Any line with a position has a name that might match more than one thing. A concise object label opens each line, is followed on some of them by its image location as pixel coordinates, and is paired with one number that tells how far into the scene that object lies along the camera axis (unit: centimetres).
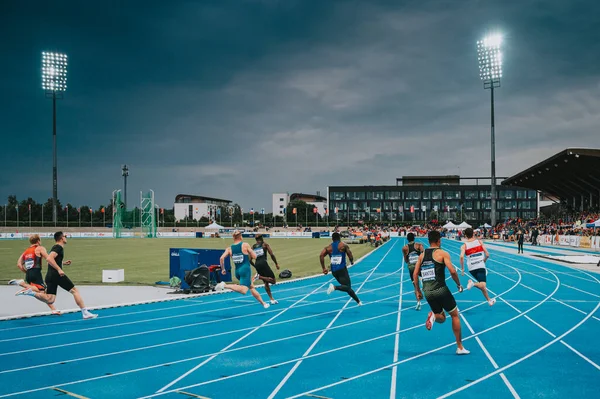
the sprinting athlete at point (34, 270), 1141
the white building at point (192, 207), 17388
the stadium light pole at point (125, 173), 10411
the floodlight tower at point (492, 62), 5506
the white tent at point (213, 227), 8803
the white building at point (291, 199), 16825
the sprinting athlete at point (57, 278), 1108
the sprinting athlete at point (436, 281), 791
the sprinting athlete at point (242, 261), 1214
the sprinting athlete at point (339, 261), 1232
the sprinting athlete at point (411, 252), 1297
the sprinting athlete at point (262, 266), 1353
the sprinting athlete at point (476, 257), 1230
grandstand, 5453
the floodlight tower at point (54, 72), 7811
